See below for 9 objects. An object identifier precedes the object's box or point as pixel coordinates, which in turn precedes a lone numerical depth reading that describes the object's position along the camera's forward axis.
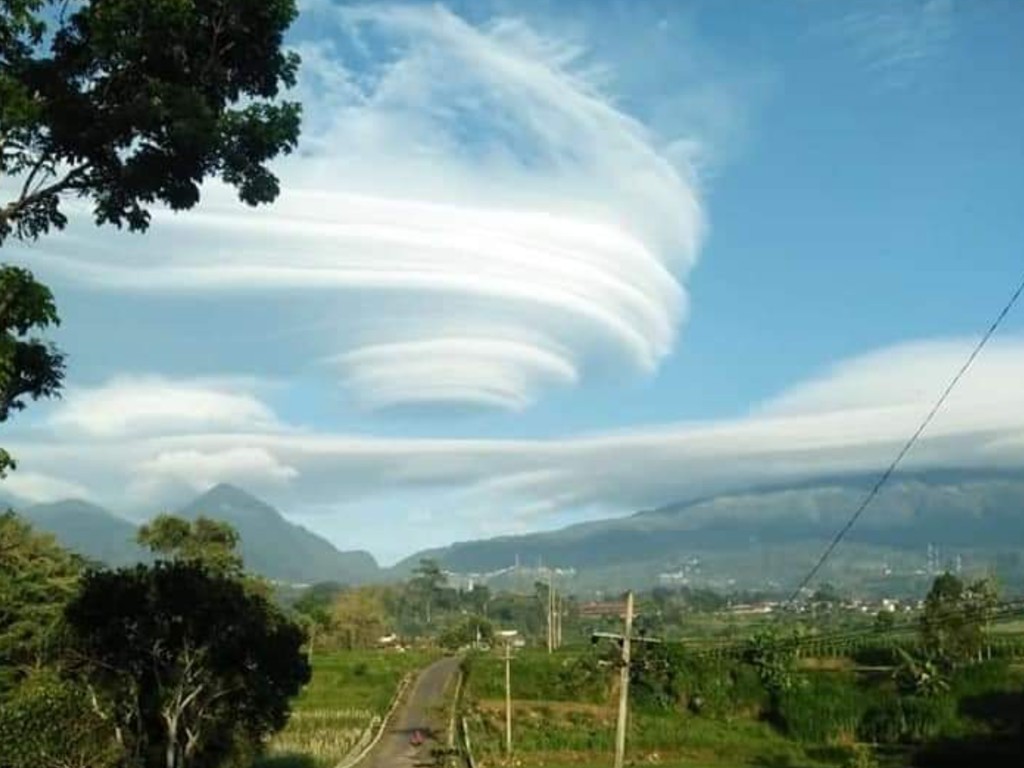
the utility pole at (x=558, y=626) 127.36
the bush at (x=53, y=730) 27.09
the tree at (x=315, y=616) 120.60
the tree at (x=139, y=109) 11.68
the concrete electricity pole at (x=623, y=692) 29.33
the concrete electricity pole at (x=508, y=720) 59.83
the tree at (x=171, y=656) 30.33
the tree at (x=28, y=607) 33.91
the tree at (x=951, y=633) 68.44
